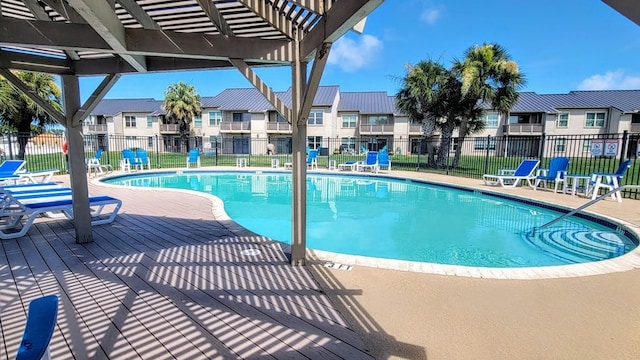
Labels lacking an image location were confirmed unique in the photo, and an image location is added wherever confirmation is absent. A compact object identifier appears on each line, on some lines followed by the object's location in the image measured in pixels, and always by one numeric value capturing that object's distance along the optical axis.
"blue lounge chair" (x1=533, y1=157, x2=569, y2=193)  9.40
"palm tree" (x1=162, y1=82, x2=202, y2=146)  28.80
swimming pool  5.21
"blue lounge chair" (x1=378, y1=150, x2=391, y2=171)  15.73
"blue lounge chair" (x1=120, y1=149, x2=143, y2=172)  14.32
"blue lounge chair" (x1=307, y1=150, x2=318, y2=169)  16.73
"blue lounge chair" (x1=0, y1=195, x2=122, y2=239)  4.46
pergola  2.65
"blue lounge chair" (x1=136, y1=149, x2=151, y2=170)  15.27
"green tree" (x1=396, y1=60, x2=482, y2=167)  15.28
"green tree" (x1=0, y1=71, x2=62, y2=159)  12.73
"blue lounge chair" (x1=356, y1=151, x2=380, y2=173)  15.09
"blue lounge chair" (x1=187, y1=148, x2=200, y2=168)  16.95
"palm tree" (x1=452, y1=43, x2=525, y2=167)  13.80
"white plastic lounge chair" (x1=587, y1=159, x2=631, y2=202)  7.85
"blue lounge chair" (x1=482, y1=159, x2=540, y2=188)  10.32
